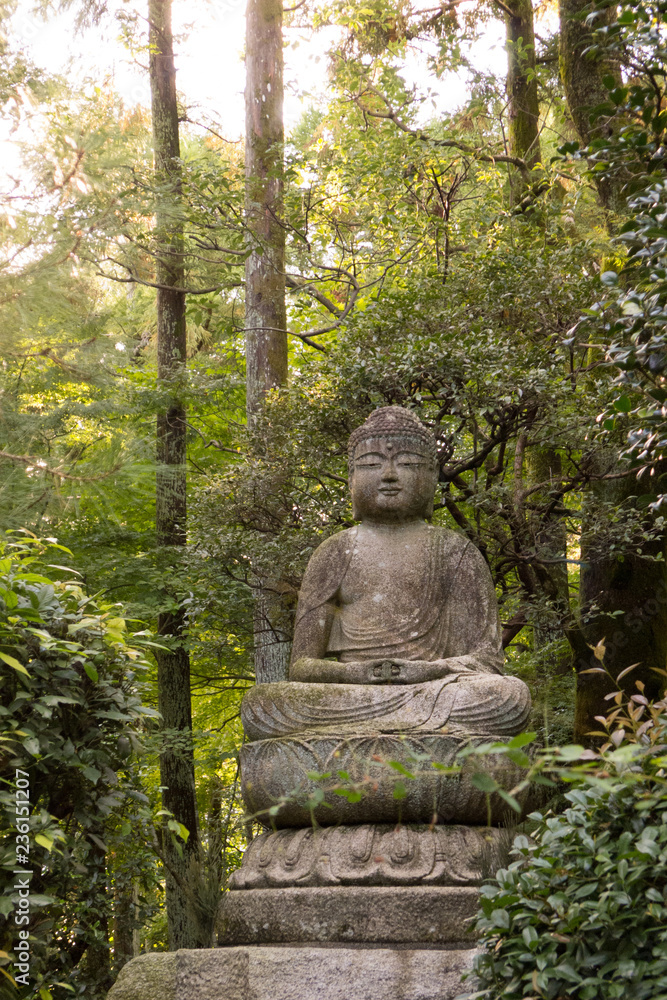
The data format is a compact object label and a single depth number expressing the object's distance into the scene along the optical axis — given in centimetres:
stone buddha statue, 454
